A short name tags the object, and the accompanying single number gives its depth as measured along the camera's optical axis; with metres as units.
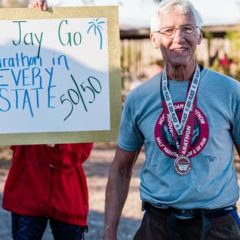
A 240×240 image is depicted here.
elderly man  4.12
